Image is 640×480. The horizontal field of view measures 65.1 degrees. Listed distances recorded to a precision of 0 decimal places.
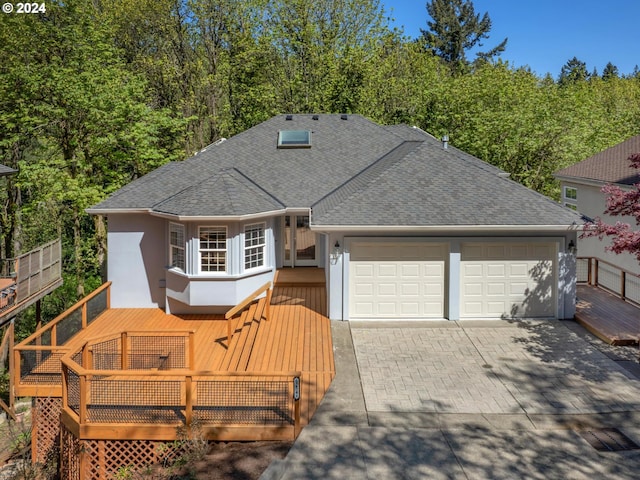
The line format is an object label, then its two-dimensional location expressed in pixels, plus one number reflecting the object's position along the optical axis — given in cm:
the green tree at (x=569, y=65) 7907
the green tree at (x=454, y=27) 4938
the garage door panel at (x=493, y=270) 1338
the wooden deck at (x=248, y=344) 818
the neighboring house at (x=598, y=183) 1766
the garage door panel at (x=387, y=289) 1337
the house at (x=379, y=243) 1312
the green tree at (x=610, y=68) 8562
